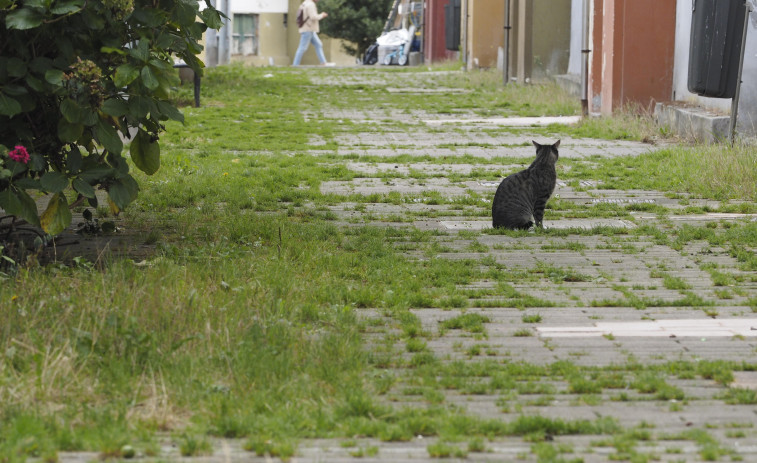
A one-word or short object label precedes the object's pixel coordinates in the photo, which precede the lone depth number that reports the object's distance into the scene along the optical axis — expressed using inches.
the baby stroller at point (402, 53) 3501.5
